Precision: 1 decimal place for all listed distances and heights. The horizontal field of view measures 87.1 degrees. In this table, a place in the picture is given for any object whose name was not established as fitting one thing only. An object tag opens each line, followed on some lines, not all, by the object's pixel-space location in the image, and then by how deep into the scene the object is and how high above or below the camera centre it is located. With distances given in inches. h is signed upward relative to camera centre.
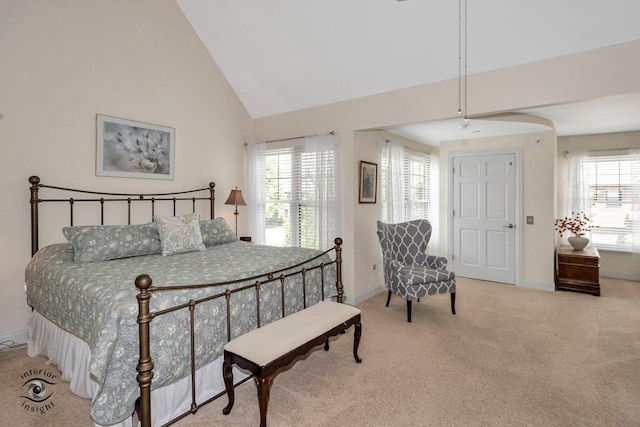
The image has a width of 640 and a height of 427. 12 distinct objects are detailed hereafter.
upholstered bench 76.5 -32.7
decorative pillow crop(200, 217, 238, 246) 152.9 -9.7
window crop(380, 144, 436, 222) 197.2 +17.8
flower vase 197.8 -17.4
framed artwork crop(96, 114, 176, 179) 143.8 +28.6
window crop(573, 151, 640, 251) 212.5 +11.9
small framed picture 177.5 +16.3
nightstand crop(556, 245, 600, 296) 185.6 -33.1
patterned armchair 153.4 -26.1
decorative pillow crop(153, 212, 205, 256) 132.3 -9.2
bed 70.8 -24.1
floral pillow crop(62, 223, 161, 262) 114.5 -10.8
